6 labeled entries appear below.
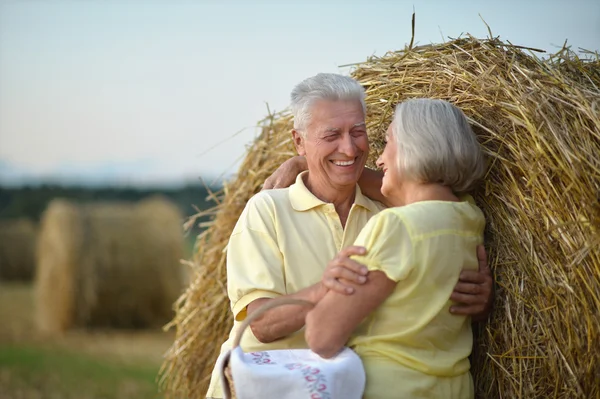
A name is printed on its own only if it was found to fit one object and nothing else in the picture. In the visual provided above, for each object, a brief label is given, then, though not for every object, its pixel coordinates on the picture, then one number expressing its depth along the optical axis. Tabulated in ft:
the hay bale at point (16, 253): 42.01
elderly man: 8.91
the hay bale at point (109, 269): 26.76
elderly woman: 7.68
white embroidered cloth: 7.34
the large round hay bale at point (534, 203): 8.27
